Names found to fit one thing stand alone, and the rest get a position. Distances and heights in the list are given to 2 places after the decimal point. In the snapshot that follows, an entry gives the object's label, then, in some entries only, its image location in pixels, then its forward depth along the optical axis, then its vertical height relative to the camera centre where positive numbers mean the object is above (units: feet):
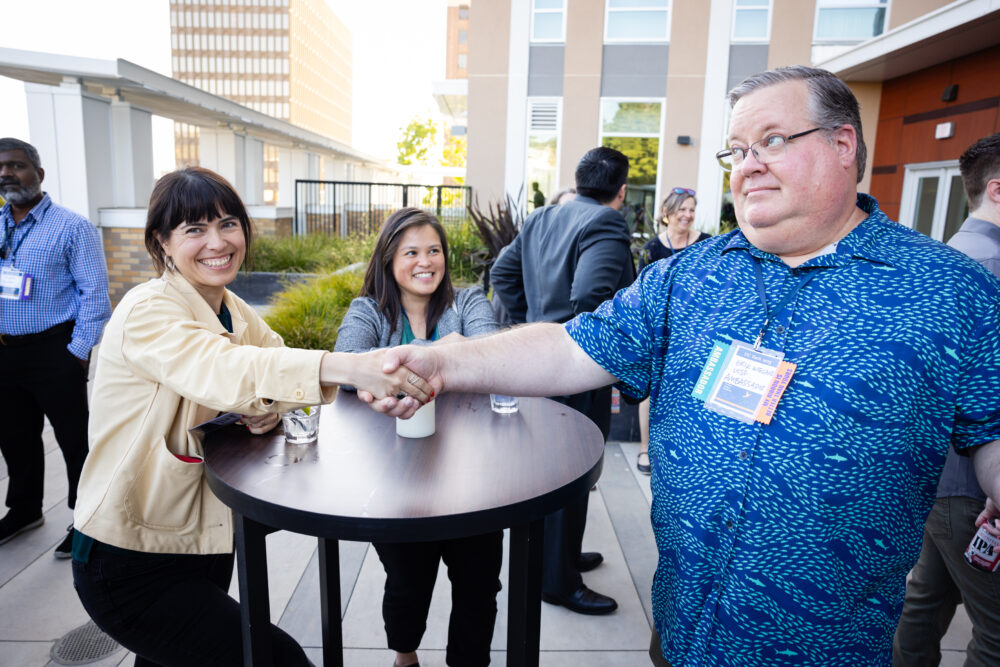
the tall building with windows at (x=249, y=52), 325.62 +78.14
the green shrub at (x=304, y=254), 30.76 -2.72
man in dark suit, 9.14 -0.91
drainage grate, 7.75 -5.75
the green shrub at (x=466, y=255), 24.85 -1.90
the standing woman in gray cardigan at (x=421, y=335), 6.73 -1.65
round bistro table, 4.09 -2.05
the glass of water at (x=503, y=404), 6.47 -2.02
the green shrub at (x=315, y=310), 17.08 -3.23
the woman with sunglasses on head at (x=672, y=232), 14.88 -0.40
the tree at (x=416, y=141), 117.39 +12.16
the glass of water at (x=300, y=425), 5.45 -1.95
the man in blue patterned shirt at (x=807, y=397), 3.72 -1.08
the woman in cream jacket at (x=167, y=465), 4.79 -2.12
